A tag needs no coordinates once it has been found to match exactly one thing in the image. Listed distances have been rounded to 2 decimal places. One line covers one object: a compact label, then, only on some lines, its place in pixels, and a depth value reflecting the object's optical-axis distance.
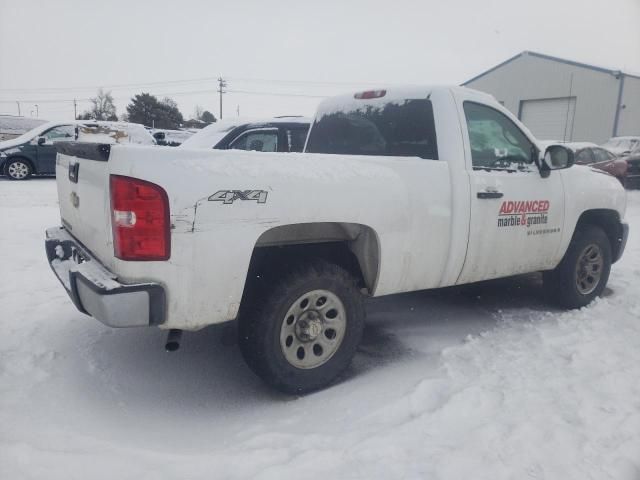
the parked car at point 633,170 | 15.14
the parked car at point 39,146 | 12.80
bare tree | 70.88
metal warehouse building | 24.19
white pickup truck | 2.40
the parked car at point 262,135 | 6.83
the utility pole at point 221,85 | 57.03
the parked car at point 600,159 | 13.39
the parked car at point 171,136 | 16.92
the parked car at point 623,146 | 15.49
